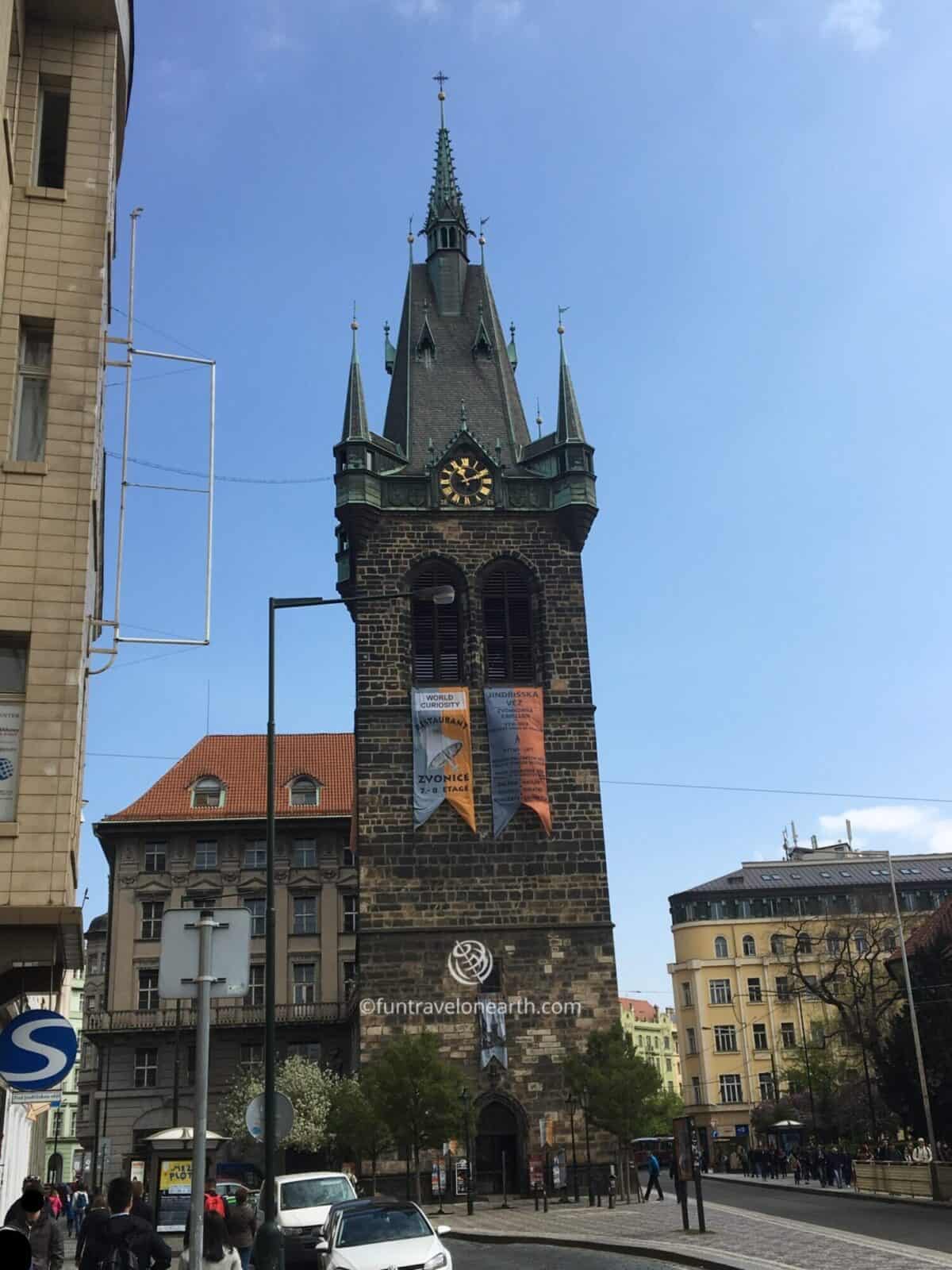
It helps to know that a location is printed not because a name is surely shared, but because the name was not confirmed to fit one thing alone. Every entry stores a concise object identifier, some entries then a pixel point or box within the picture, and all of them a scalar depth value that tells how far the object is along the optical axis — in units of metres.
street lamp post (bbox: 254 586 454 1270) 14.12
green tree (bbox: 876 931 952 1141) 37.94
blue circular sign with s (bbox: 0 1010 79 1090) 11.72
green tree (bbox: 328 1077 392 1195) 39.59
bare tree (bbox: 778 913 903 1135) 50.75
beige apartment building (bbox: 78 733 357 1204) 59.47
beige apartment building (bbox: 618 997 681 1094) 165.88
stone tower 43.69
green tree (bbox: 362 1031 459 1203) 38.59
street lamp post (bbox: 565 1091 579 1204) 41.65
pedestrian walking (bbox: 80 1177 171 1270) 10.23
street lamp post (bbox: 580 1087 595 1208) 39.08
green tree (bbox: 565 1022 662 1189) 39.34
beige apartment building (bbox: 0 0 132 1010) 14.28
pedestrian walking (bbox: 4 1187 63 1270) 12.79
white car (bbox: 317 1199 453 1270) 15.75
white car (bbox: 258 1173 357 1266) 21.56
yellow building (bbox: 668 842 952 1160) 86.12
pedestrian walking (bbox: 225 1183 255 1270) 16.02
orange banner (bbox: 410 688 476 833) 45.78
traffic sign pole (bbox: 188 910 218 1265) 9.83
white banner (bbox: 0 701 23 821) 14.29
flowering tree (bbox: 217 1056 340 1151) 54.69
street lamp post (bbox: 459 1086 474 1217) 37.20
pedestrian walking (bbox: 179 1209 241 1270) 12.77
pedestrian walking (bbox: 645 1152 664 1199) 39.22
